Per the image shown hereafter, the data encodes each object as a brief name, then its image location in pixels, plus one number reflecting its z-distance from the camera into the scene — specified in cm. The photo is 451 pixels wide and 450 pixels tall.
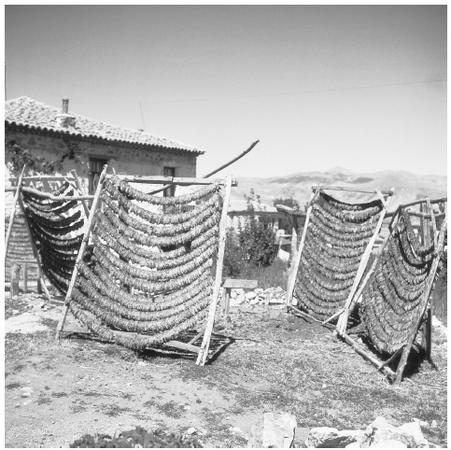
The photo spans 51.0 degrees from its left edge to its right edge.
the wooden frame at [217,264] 578
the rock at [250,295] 1088
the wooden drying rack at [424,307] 565
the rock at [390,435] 331
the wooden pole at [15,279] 941
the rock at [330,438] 349
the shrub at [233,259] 1386
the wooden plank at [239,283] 825
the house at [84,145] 1388
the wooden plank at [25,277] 966
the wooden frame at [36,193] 818
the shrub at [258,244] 1540
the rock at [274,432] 333
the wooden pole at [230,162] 693
